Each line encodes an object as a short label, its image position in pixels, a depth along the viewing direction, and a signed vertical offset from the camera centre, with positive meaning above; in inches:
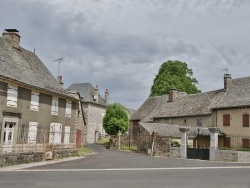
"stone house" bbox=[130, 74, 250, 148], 1354.6 +126.4
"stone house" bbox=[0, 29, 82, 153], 838.5 +81.9
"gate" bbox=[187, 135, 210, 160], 1101.1 -65.4
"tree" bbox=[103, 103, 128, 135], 1752.6 +73.3
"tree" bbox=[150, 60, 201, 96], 2151.8 +385.3
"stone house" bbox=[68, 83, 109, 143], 2081.7 +157.1
